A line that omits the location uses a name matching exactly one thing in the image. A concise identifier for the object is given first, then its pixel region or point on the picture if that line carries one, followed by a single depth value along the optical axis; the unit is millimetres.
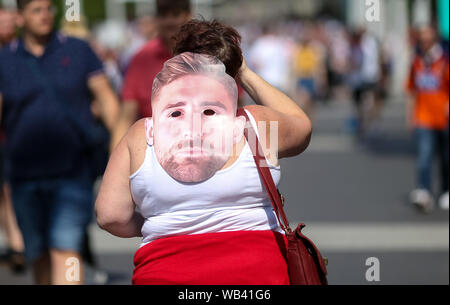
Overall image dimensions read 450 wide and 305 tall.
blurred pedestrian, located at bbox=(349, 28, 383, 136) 27373
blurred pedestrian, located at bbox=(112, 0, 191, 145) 8732
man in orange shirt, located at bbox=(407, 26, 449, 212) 15752
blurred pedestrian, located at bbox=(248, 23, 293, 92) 29167
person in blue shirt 8114
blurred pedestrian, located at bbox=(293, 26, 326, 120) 32103
